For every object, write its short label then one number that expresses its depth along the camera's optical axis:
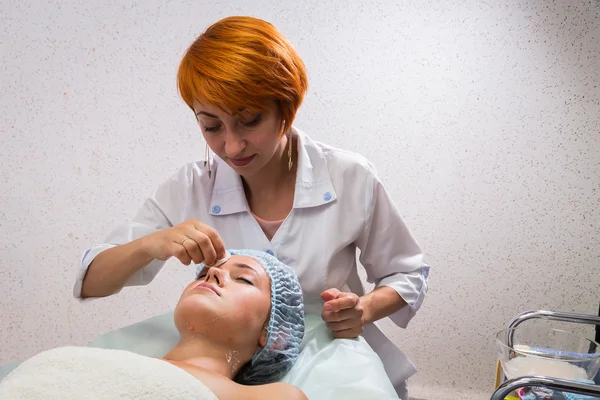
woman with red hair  1.54
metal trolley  1.22
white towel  1.06
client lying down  1.09
